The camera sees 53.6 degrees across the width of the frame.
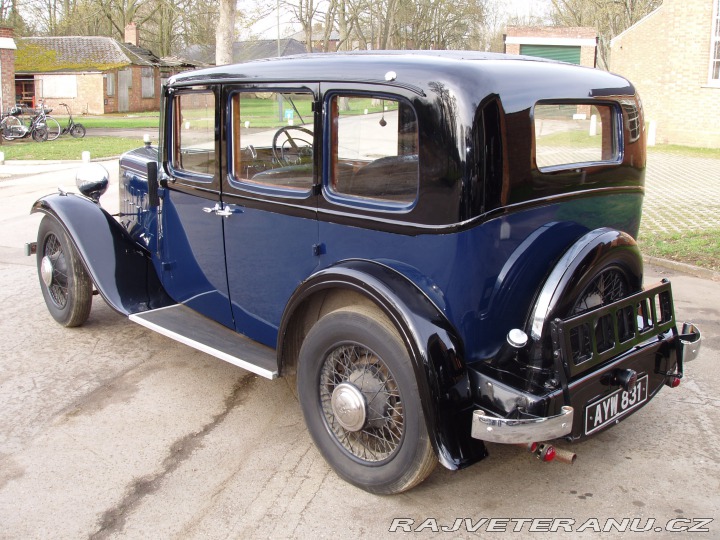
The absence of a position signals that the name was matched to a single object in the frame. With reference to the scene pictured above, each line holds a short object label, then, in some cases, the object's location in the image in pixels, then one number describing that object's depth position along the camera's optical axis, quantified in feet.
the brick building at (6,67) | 71.46
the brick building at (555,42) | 100.22
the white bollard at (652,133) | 59.98
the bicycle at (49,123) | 72.59
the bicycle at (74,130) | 77.46
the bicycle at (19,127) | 70.38
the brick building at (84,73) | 125.90
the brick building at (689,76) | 57.41
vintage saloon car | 9.26
